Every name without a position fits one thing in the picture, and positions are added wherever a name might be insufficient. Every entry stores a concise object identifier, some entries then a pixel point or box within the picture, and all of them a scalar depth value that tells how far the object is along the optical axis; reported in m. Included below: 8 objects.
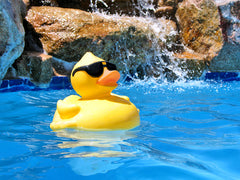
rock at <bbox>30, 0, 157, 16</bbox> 8.70
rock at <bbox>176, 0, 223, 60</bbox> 8.38
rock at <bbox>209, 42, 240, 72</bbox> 8.50
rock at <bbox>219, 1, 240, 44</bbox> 8.65
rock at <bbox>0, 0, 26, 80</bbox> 4.43
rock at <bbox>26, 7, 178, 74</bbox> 6.12
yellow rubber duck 2.38
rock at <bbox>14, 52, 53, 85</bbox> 5.47
